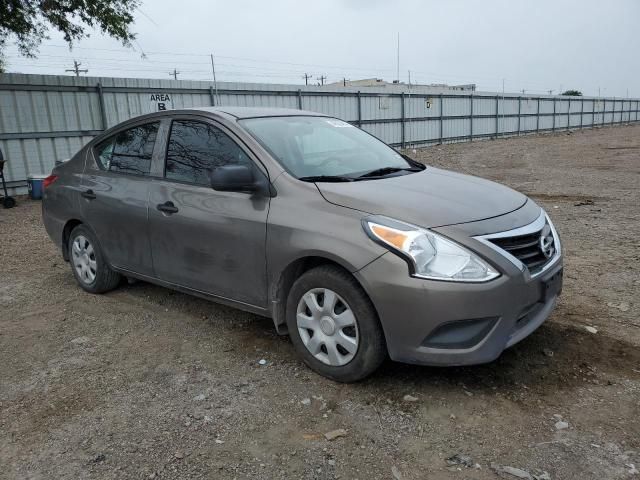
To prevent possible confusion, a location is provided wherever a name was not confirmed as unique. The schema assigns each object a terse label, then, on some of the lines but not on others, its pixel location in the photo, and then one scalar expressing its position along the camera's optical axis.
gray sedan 2.83
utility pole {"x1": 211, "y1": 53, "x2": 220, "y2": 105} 15.64
